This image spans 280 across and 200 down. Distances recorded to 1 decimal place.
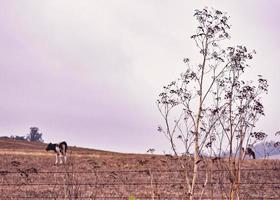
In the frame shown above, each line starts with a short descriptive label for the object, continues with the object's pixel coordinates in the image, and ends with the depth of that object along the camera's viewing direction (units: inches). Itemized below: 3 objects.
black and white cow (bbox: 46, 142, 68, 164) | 1503.7
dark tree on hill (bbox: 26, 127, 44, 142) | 6082.7
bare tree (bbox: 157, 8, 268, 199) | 392.5
